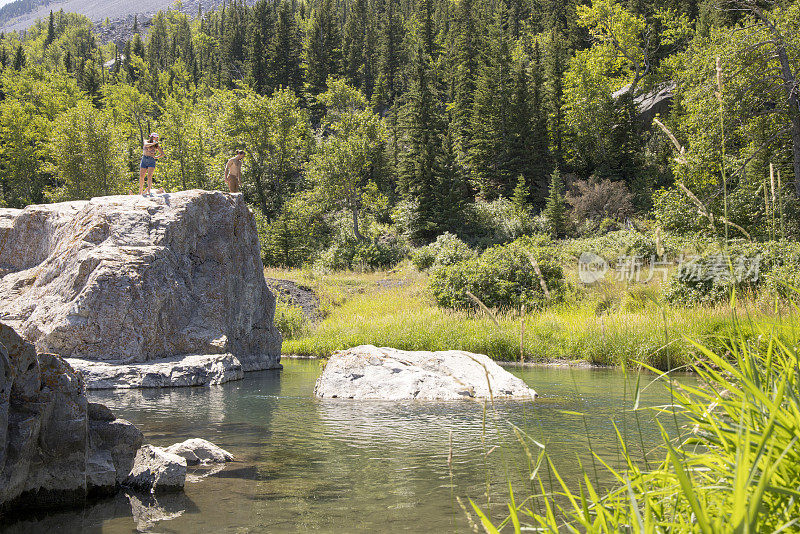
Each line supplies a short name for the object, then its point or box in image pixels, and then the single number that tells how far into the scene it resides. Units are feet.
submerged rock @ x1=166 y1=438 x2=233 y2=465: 22.47
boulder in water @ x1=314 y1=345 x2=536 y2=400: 37.15
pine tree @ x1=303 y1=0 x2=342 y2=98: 248.52
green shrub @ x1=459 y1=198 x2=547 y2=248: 129.59
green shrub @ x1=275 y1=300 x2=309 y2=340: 74.33
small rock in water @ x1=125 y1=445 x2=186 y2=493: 19.36
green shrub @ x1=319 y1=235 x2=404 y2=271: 120.37
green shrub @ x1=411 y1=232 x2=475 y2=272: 97.14
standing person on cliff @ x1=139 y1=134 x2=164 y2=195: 51.03
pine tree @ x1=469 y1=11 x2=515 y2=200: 158.30
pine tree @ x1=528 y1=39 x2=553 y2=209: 157.99
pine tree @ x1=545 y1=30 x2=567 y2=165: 170.09
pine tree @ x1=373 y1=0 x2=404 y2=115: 250.16
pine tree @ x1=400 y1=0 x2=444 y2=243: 132.87
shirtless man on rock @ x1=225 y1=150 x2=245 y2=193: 65.72
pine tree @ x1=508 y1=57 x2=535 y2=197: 157.17
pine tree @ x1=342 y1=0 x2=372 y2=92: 258.37
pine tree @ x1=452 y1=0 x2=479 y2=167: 175.63
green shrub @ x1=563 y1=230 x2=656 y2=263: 86.53
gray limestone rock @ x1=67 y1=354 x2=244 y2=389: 42.06
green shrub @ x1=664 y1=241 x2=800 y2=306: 52.03
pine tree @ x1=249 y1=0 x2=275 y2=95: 253.44
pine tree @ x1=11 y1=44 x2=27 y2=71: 257.55
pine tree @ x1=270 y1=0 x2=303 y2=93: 253.44
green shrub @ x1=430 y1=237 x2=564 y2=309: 74.13
